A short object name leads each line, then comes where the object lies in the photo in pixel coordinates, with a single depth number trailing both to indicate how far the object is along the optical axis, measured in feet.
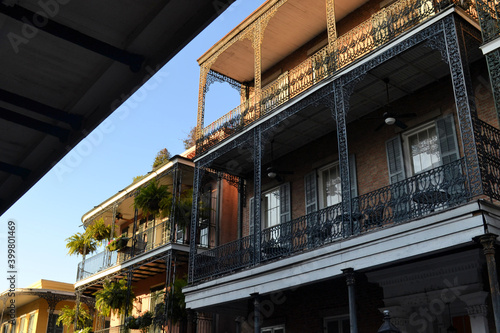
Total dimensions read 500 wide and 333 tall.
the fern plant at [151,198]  59.72
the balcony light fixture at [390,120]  38.34
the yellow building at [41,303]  87.30
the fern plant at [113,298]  60.18
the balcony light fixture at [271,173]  48.78
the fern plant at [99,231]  73.10
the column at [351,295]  32.71
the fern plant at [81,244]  73.92
